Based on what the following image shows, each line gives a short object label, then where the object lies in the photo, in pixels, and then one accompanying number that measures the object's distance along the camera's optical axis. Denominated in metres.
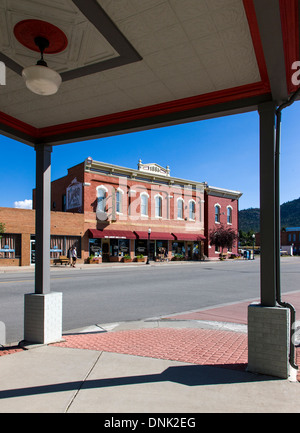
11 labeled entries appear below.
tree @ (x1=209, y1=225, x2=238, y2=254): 40.69
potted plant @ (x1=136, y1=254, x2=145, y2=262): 33.03
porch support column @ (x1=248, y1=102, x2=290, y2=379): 4.25
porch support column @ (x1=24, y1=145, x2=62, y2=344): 5.61
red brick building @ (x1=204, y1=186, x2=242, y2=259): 41.94
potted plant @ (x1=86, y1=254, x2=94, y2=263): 29.59
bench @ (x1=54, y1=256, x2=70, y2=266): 27.80
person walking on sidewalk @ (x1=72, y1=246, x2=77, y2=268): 26.99
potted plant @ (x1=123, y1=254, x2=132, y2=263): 31.97
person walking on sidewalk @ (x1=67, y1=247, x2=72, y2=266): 27.58
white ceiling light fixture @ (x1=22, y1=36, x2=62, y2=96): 3.69
